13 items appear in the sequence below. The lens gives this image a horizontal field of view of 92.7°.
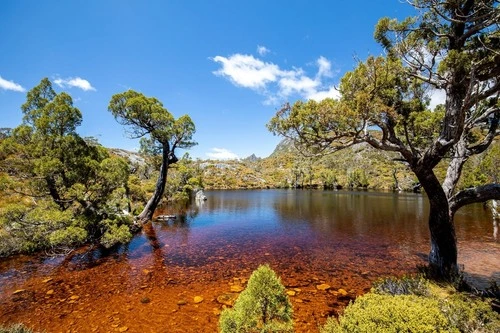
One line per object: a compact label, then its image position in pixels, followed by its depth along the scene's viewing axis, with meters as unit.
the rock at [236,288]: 10.35
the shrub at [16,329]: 5.03
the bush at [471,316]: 5.10
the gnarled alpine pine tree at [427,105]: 7.36
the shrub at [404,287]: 7.35
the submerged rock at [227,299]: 9.27
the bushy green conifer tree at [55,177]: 12.59
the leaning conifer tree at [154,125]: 19.70
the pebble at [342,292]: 9.96
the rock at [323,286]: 10.55
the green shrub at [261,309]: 4.87
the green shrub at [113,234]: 14.12
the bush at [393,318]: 3.86
